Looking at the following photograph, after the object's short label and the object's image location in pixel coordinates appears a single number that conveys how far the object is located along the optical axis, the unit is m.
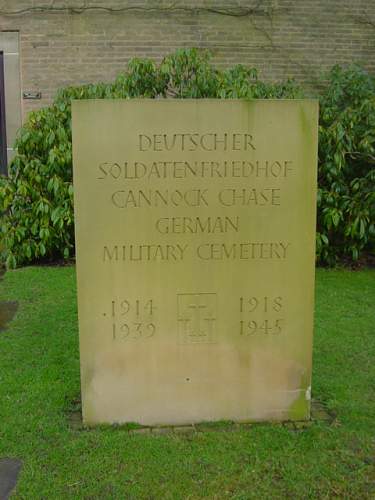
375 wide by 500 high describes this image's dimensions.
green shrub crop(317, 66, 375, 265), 7.26
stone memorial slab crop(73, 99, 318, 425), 3.11
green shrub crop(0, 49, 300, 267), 7.39
